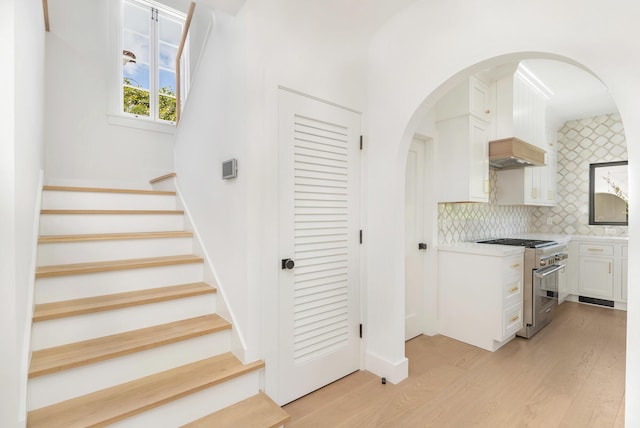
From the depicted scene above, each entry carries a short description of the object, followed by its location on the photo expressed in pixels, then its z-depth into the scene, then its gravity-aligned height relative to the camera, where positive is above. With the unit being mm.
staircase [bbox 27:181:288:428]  1421 -687
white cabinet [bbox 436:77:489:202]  3105 +746
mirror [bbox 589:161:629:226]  4547 +351
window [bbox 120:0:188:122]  3797 +2008
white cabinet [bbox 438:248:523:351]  2820 -794
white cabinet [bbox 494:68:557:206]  3361 +1003
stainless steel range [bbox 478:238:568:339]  3119 -716
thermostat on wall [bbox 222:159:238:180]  1896 +286
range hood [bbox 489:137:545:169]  3301 +704
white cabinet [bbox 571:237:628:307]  4074 -714
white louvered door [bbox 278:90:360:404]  1986 -203
